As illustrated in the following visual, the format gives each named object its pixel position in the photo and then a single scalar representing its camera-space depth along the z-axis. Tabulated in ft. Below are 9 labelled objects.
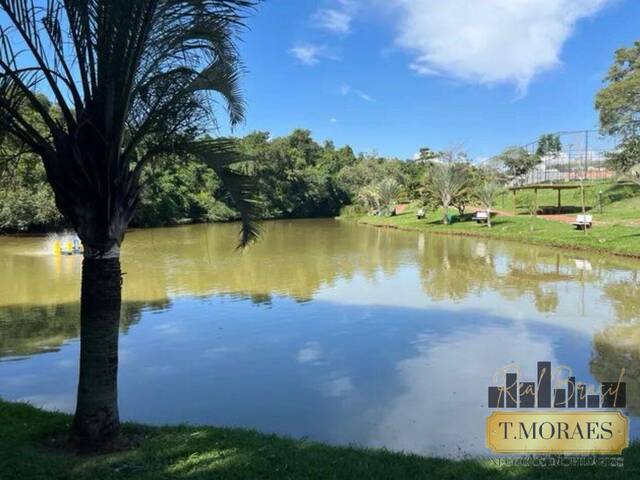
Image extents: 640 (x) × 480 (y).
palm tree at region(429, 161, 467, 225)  123.44
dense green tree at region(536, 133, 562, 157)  199.04
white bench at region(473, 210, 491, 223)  115.14
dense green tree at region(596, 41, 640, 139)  88.02
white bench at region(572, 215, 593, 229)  85.25
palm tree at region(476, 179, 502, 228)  113.09
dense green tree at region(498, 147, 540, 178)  176.18
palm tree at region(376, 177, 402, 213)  166.61
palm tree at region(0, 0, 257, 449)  13.78
